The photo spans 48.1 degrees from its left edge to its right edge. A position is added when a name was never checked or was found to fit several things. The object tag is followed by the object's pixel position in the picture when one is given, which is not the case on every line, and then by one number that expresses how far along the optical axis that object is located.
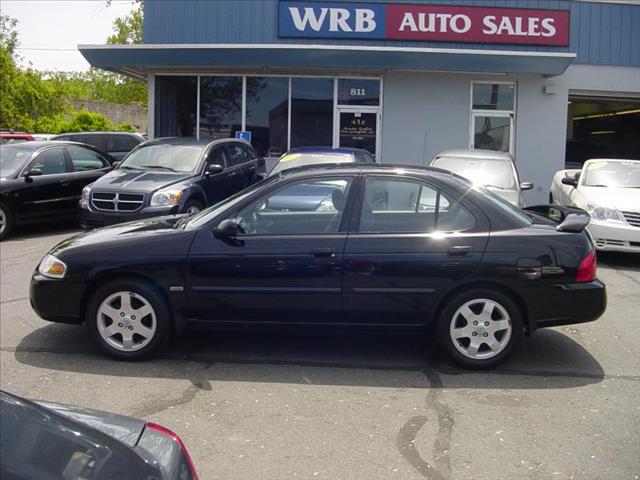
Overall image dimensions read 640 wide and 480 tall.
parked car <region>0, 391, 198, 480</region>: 1.86
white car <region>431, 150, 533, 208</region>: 10.89
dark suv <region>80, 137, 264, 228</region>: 10.05
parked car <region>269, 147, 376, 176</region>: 10.80
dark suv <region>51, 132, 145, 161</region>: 18.82
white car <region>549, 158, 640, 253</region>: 9.85
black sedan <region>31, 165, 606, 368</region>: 5.38
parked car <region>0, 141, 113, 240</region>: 11.52
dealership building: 16.14
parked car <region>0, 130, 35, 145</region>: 21.85
